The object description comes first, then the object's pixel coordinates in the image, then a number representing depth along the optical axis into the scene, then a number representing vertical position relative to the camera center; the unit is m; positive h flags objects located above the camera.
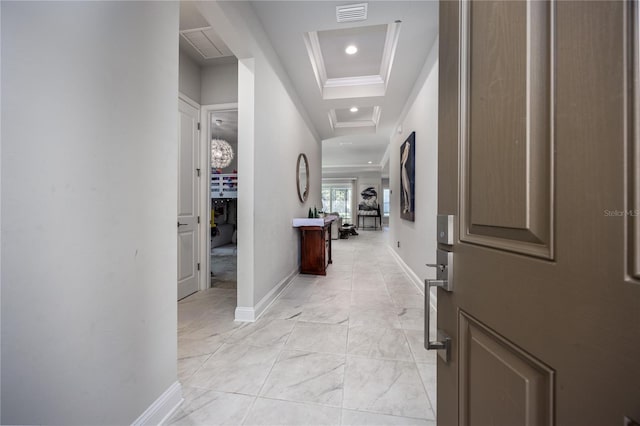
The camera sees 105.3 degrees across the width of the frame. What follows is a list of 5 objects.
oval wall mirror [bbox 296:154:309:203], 4.07 +0.60
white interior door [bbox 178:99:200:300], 2.94 +0.13
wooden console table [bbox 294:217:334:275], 3.85 -0.62
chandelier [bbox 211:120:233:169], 4.89 +1.16
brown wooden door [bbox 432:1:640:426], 0.33 +0.00
